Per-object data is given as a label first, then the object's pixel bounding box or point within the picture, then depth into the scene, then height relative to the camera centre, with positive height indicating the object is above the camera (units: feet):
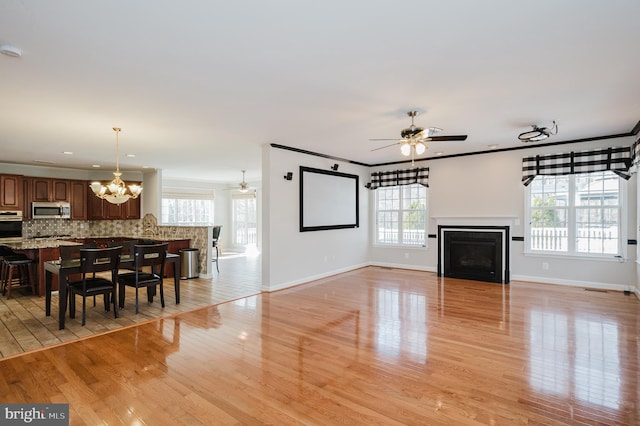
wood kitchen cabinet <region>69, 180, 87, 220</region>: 27.35 +1.22
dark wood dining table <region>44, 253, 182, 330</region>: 12.76 -2.23
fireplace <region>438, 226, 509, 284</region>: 21.07 -2.61
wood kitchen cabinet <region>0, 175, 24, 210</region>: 23.56 +1.55
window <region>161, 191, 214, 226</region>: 35.83 +0.56
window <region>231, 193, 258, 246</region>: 38.99 -0.80
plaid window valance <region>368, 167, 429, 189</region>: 24.67 +2.62
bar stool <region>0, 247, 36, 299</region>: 17.73 -3.17
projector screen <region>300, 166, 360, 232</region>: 21.30 +0.87
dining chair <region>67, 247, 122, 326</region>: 13.01 -2.44
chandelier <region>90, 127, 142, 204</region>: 16.12 +1.06
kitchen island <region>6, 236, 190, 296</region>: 17.78 -2.06
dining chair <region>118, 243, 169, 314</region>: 14.60 -2.41
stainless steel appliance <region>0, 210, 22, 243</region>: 23.49 -0.82
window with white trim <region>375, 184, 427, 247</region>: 25.16 -0.20
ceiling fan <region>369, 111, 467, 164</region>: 12.81 +2.89
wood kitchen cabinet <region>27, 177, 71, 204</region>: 25.26 +1.86
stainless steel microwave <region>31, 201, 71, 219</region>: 25.14 +0.29
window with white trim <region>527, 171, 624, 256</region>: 18.38 -0.13
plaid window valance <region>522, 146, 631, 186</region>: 17.69 +2.68
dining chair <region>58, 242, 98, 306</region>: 13.55 -1.52
